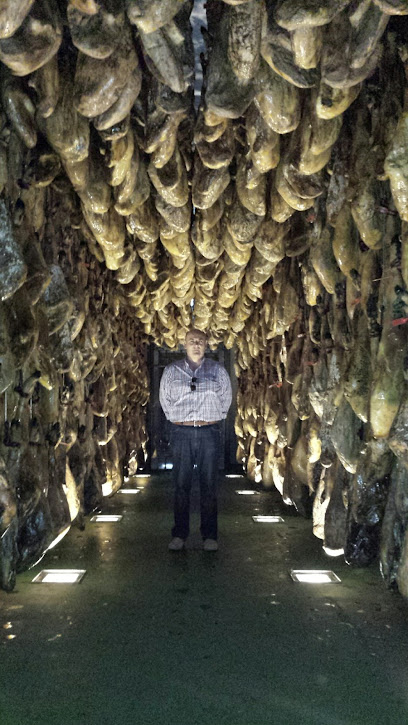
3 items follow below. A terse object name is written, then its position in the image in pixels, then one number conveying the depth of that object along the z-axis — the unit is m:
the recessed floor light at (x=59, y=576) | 3.80
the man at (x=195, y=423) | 4.65
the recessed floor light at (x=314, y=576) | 3.83
